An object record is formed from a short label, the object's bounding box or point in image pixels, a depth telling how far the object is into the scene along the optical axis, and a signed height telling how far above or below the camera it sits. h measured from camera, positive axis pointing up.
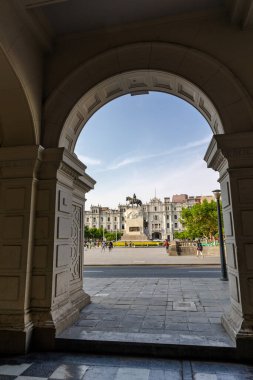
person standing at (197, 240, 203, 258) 27.22 -1.34
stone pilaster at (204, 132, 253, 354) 4.47 +0.20
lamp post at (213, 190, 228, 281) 11.95 -0.50
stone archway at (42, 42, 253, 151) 5.27 +3.60
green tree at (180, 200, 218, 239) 45.96 +3.04
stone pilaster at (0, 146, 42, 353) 4.73 -0.01
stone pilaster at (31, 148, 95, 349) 4.98 -0.18
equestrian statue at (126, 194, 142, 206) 69.88 +10.37
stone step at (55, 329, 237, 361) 4.29 -1.91
